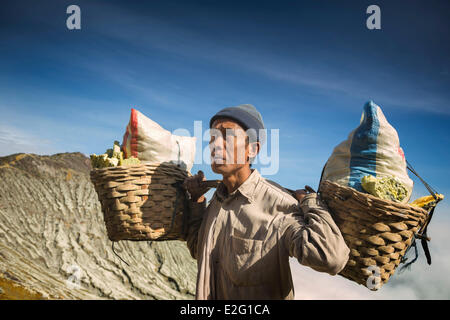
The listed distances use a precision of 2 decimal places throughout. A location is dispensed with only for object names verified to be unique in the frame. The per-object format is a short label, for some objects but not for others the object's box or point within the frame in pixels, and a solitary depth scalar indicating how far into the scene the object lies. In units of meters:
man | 2.00
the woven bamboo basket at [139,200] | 2.47
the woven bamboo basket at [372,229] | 2.00
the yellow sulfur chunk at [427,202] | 2.25
